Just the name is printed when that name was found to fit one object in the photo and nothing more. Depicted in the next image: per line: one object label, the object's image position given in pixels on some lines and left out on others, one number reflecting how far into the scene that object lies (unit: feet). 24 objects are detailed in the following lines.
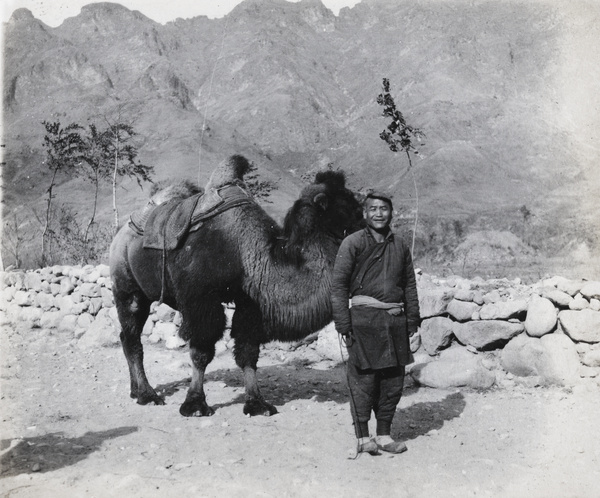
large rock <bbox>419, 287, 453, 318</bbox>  23.32
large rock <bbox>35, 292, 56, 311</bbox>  37.32
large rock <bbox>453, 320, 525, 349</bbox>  21.43
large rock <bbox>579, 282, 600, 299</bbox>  19.89
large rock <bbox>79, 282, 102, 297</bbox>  35.12
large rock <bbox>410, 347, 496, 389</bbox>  20.47
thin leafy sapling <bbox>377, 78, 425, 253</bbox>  46.44
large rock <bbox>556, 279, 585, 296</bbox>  20.56
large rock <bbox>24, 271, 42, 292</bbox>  38.32
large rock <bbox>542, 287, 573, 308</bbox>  20.45
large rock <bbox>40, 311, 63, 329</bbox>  36.19
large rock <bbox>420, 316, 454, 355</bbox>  22.94
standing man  14.32
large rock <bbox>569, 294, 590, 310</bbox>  20.18
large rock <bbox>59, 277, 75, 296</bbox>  36.55
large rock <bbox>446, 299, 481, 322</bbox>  22.49
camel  16.88
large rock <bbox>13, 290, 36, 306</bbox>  38.19
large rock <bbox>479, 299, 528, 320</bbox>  21.34
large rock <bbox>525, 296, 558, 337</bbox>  20.52
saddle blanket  18.76
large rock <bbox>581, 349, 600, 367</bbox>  19.58
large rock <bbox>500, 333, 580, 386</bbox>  19.72
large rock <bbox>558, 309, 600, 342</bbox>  19.71
